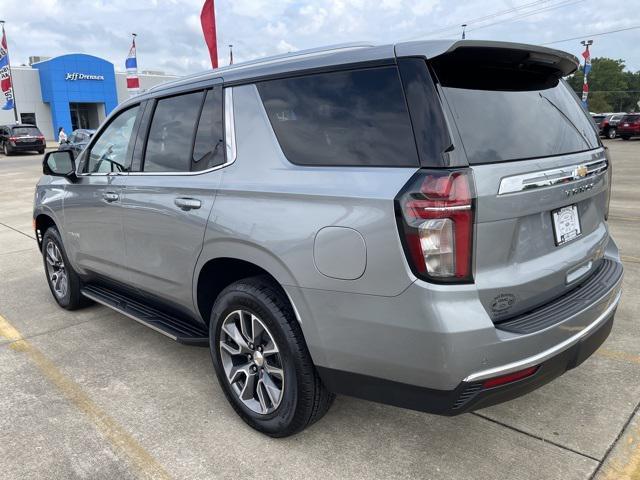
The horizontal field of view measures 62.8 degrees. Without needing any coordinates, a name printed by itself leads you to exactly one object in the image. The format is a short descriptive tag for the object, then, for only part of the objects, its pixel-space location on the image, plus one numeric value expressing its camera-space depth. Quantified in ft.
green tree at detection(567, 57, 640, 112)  364.50
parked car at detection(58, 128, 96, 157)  83.51
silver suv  6.84
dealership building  149.38
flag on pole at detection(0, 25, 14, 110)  111.04
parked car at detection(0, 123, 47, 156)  97.81
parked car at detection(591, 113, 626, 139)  110.22
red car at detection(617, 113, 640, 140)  102.99
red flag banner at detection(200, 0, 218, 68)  37.52
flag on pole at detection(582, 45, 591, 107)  117.43
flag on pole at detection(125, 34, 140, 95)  67.05
